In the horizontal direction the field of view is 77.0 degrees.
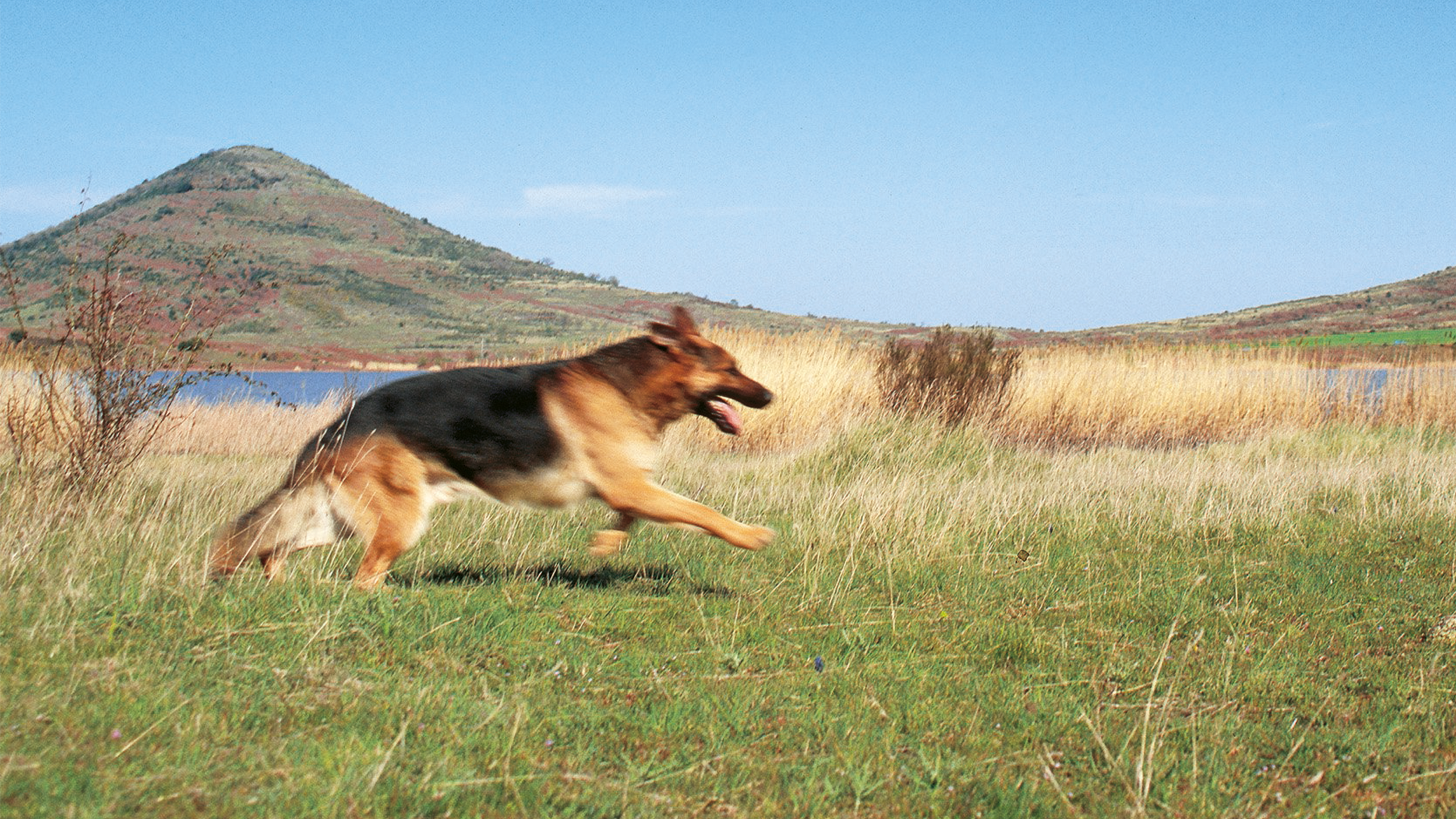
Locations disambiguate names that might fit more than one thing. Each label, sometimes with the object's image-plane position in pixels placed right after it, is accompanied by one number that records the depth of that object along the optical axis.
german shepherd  4.62
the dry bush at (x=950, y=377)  13.91
